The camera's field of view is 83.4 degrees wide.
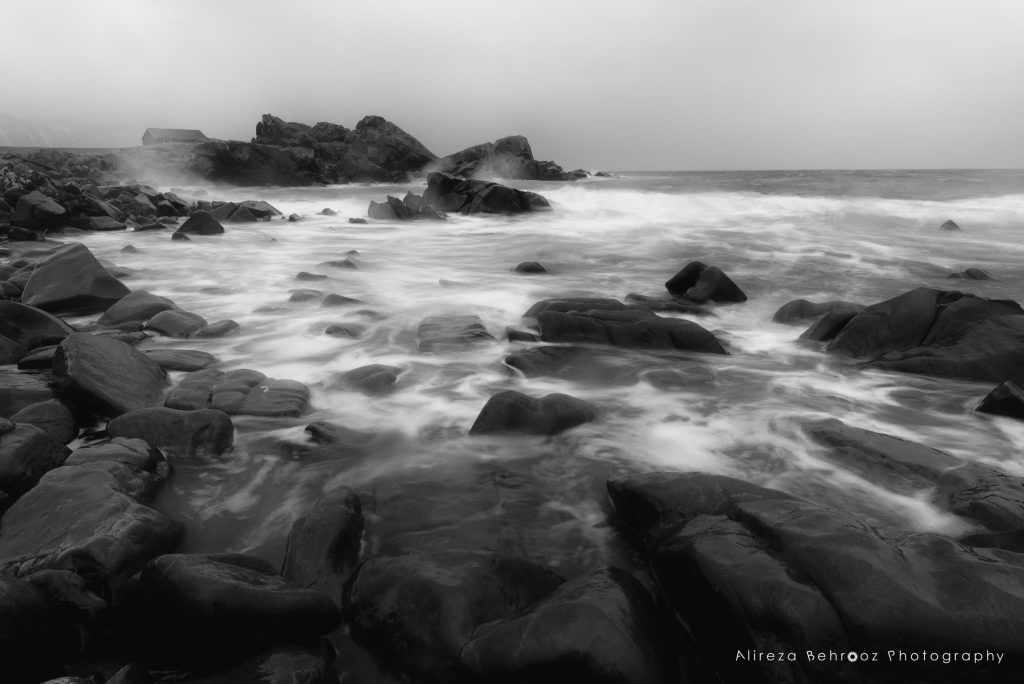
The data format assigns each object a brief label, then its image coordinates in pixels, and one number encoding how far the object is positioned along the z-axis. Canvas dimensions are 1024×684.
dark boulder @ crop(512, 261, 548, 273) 10.70
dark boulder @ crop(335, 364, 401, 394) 4.76
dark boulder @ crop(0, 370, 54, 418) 3.79
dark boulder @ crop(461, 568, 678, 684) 1.85
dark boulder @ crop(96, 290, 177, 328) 6.40
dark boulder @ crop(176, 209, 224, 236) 14.98
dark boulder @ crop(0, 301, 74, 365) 4.91
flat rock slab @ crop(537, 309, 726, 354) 5.88
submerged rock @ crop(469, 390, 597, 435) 3.90
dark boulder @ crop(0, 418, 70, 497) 2.86
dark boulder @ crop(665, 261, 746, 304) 8.12
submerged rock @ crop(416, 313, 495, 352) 5.93
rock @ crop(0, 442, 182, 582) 2.33
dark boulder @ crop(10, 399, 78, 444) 3.53
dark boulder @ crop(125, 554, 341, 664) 2.04
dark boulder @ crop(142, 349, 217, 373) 4.91
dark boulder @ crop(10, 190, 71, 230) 14.06
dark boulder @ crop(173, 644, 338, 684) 1.92
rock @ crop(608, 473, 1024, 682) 1.88
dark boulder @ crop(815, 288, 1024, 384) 5.00
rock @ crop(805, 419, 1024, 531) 2.85
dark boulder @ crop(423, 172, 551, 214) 24.19
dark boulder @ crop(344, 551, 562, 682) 2.13
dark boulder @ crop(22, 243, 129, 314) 6.82
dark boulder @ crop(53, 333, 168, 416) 3.88
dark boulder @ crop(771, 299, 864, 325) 7.17
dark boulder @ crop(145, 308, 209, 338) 6.18
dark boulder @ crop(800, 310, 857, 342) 6.25
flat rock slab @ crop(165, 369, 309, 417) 4.15
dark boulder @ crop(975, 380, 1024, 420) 4.18
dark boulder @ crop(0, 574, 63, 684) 1.86
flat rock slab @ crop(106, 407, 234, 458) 3.54
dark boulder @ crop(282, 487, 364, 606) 2.50
